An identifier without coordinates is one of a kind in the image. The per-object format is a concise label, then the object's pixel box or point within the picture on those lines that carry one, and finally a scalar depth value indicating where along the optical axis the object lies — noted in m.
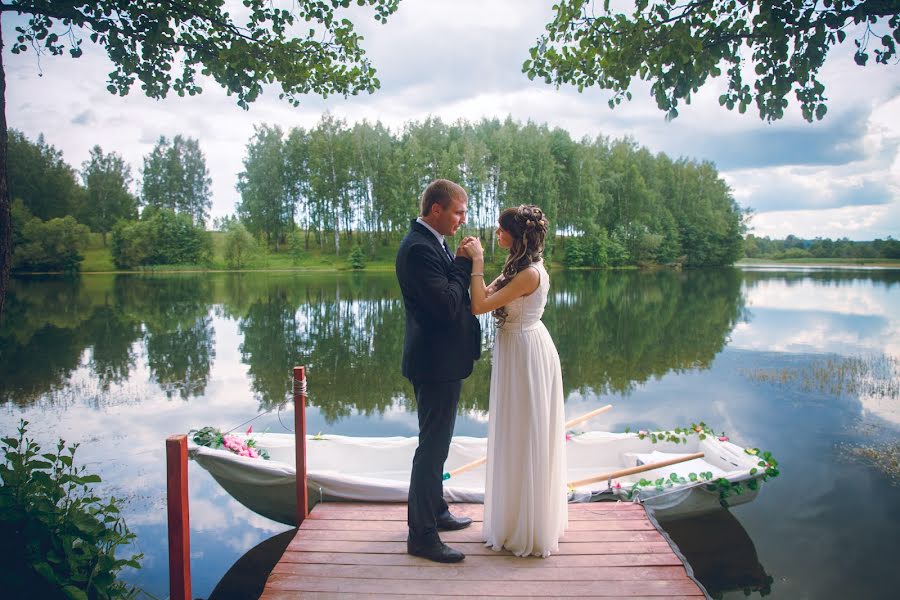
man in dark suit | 3.16
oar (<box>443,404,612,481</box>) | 5.20
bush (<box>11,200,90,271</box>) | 42.28
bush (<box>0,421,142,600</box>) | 2.93
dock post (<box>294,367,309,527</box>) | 4.40
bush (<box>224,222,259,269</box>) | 44.25
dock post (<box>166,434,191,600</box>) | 2.73
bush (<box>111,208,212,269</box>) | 46.19
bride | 3.32
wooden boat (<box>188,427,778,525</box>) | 4.59
